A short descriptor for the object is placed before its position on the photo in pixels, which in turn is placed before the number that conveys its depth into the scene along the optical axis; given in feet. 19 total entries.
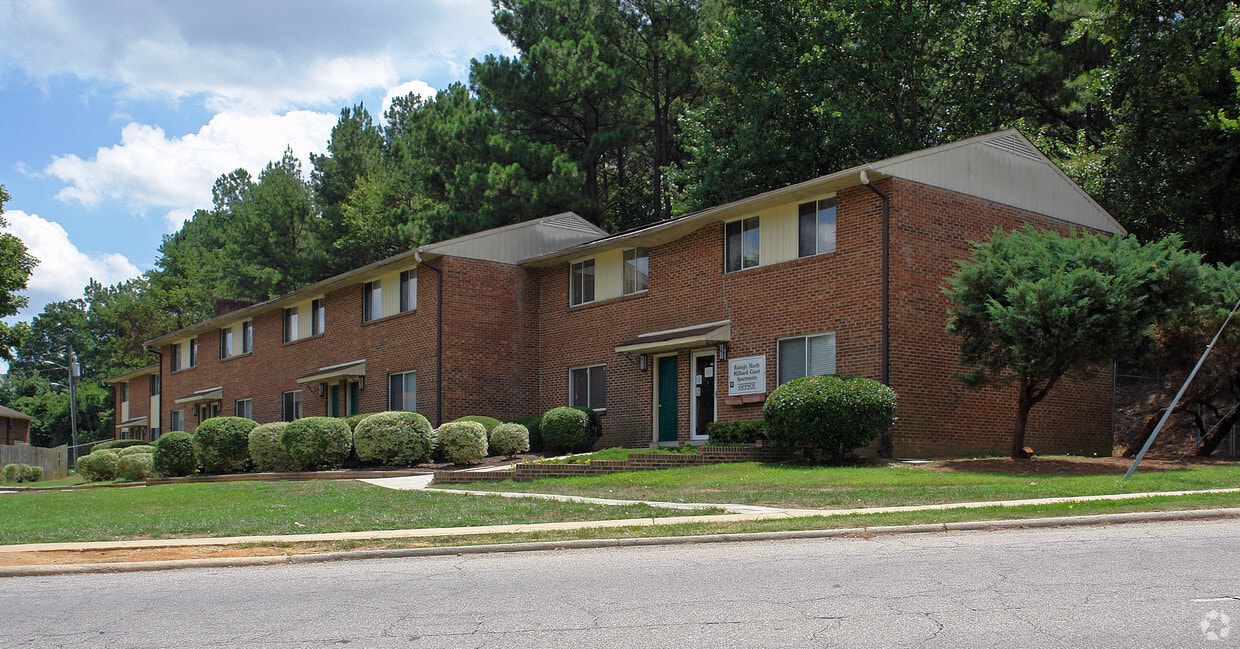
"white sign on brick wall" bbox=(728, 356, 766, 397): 74.49
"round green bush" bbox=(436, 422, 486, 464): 77.41
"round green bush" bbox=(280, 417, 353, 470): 79.71
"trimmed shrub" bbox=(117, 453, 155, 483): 97.80
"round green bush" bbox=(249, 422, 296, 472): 83.30
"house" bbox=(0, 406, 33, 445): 233.39
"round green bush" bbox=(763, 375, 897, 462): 63.00
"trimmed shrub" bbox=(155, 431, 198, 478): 90.33
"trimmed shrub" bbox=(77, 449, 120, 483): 100.58
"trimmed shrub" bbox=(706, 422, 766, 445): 70.54
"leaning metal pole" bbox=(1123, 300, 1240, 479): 53.93
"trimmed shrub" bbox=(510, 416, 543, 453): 87.51
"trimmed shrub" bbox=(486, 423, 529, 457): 81.92
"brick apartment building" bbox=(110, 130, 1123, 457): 69.77
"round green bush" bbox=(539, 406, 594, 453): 82.53
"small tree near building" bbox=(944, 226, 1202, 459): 58.80
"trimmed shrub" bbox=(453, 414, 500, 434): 85.30
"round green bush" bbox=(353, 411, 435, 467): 77.97
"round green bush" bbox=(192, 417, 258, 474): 87.10
